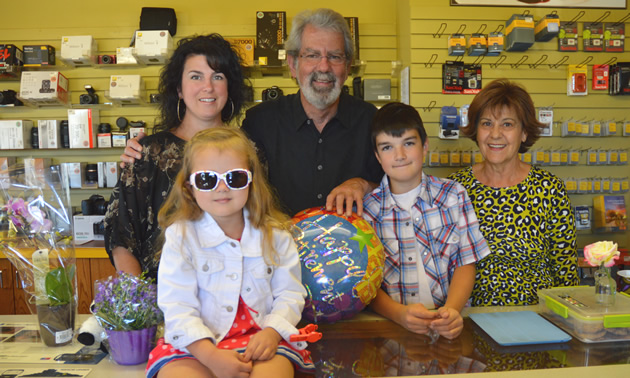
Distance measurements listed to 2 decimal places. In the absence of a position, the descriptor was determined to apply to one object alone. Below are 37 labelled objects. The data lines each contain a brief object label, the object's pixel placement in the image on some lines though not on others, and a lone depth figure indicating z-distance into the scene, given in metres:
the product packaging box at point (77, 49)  4.22
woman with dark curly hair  1.93
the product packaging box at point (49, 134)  4.27
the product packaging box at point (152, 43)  4.11
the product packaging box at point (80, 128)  4.26
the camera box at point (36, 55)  4.30
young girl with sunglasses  1.26
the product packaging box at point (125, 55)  4.30
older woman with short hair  2.11
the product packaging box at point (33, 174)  1.56
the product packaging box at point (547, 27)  3.88
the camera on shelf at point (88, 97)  4.30
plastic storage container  1.48
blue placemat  1.48
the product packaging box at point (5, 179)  1.54
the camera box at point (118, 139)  4.31
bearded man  2.42
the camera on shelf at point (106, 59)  4.33
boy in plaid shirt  1.85
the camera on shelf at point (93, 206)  4.11
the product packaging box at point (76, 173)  4.33
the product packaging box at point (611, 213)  4.20
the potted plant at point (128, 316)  1.38
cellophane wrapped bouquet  1.52
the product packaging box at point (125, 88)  4.21
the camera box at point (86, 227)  4.08
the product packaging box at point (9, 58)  4.21
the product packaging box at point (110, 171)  4.33
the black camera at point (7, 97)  4.29
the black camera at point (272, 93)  4.19
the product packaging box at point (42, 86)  4.20
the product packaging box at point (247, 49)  4.21
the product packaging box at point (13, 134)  4.29
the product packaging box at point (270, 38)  4.21
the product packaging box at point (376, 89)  4.27
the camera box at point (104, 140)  4.30
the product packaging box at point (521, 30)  3.87
